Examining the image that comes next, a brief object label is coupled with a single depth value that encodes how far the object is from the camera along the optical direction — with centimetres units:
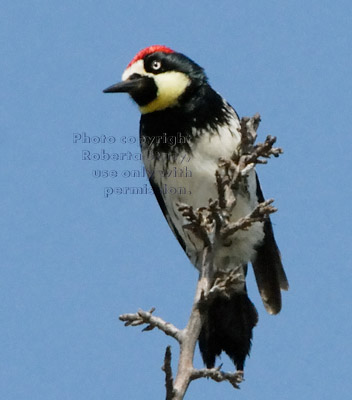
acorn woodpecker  1043
